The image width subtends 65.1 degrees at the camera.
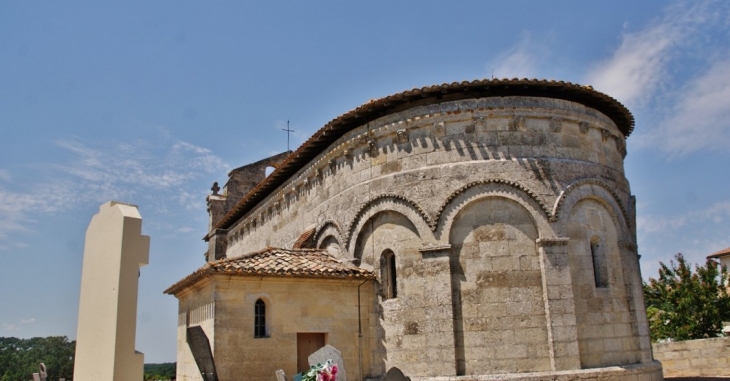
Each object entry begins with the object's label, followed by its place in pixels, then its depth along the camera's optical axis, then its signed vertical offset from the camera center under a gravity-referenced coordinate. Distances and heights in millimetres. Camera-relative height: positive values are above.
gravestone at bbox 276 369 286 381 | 9668 -555
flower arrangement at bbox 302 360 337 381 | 8320 -449
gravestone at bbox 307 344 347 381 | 8781 -237
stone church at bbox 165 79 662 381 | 11023 +1469
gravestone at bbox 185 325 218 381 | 11055 -147
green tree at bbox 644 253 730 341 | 20719 +986
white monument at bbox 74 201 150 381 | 4766 +411
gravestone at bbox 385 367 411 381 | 8281 -511
